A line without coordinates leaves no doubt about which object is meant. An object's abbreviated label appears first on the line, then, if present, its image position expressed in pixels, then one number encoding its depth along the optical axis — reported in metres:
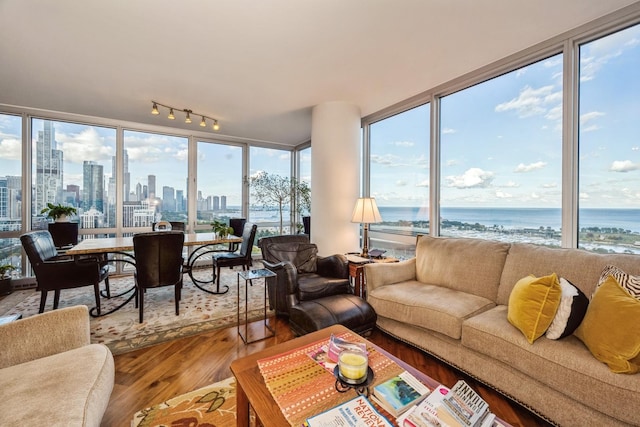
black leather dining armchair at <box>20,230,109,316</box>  2.64
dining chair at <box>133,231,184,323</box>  2.74
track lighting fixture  3.71
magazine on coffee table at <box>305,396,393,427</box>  0.96
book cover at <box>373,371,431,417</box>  1.05
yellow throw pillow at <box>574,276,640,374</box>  1.26
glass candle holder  1.16
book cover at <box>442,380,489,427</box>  0.94
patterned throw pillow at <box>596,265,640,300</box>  1.42
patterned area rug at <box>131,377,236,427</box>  1.51
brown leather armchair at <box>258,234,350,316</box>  2.53
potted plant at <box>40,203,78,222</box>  3.95
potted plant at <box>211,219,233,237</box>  3.69
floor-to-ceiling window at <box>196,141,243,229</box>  5.36
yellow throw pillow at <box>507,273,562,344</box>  1.55
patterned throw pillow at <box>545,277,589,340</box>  1.52
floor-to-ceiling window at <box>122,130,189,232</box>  4.74
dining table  2.92
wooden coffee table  1.03
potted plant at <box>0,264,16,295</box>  3.65
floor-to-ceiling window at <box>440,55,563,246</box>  2.51
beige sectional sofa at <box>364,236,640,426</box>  1.33
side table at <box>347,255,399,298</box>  2.83
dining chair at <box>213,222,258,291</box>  3.76
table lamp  3.23
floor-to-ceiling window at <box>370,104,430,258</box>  3.61
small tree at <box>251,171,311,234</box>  5.59
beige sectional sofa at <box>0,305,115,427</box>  1.00
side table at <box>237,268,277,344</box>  2.44
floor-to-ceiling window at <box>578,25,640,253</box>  2.11
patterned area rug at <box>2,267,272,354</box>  2.51
